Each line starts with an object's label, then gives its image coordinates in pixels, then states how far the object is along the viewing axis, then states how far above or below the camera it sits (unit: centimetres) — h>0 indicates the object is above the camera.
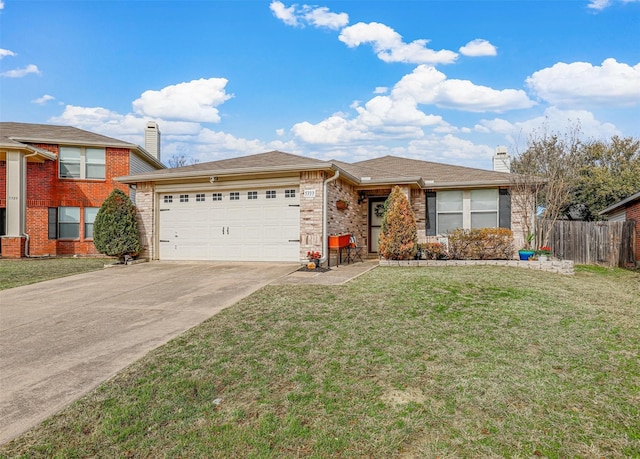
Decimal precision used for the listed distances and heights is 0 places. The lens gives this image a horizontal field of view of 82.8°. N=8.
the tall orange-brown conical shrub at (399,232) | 990 -15
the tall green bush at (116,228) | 1087 -2
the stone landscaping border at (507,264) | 970 -101
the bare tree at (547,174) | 1156 +177
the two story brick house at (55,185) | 1404 +178
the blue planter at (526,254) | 999 -77
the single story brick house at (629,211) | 1302 +64
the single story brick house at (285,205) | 995 +69
